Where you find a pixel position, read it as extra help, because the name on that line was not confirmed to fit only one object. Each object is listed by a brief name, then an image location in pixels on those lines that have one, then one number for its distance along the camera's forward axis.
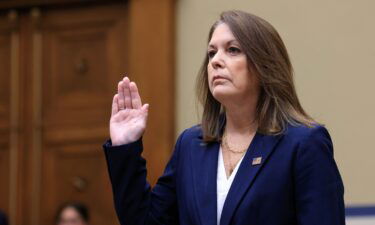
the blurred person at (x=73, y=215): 12.96
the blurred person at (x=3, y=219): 12.52
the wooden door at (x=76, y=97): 13.99
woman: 6.71
